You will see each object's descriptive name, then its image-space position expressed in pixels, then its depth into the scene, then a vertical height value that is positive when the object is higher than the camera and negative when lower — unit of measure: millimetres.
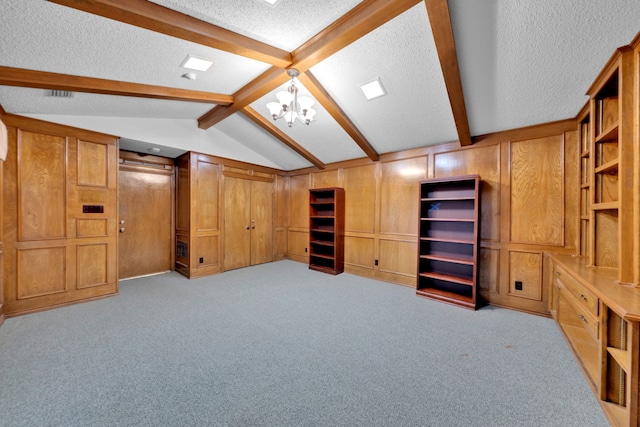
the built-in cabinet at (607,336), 1302 -785
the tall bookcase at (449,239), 3348 -382
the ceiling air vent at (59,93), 2624 +1268
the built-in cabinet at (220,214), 4621 -68
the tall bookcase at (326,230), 5030 -389
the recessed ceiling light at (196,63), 2467 +1546
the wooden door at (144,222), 4465 -224
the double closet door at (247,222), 5203 -259
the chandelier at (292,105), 2670 +1232
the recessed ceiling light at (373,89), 2894 +1524
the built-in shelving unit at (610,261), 1467 -410
